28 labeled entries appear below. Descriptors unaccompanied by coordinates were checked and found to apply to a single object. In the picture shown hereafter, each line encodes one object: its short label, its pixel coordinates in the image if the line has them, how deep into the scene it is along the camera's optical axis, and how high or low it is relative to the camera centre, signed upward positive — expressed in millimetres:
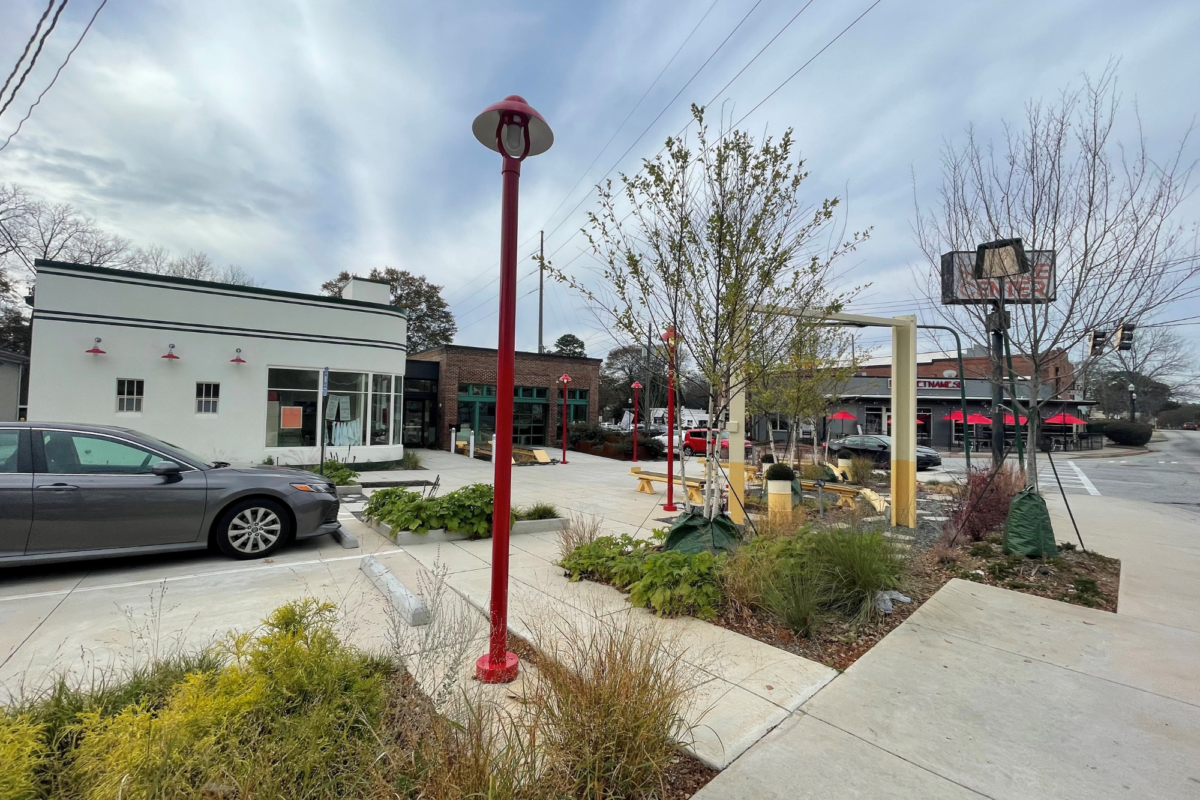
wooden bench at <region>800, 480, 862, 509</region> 10555 -1437
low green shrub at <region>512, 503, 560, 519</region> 8094 -1415
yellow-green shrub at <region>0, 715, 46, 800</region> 1896 -1229
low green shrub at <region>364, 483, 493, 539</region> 7242 -1296
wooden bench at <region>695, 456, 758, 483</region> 13430 -1349
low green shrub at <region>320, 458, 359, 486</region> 12000 -1301
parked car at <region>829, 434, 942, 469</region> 22453 -1256
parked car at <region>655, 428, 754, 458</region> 26325 -1333
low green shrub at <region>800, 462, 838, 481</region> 14032 -1383
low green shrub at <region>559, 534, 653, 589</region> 5105 -1389
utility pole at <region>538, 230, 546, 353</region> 32278 +7767
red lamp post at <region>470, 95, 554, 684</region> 3221 +591
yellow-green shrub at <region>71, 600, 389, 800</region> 1992 -1268
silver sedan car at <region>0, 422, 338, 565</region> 5168 -876
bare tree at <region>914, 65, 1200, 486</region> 6160 +1695
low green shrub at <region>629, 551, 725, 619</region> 4488 -1383
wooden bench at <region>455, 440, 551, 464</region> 20703 -1534
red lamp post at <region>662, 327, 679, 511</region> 5938 +382
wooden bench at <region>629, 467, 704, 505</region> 11000 -1427
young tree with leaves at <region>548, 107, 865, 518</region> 5707 +1536
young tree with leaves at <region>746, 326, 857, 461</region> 12945 +841
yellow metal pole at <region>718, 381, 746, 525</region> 7584 -345
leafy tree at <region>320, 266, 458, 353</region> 44844 +8656
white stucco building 13016 +1243
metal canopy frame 8477 +74
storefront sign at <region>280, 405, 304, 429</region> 15445 -122
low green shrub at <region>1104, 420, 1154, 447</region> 41188 -786
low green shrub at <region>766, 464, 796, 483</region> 8273 -816
